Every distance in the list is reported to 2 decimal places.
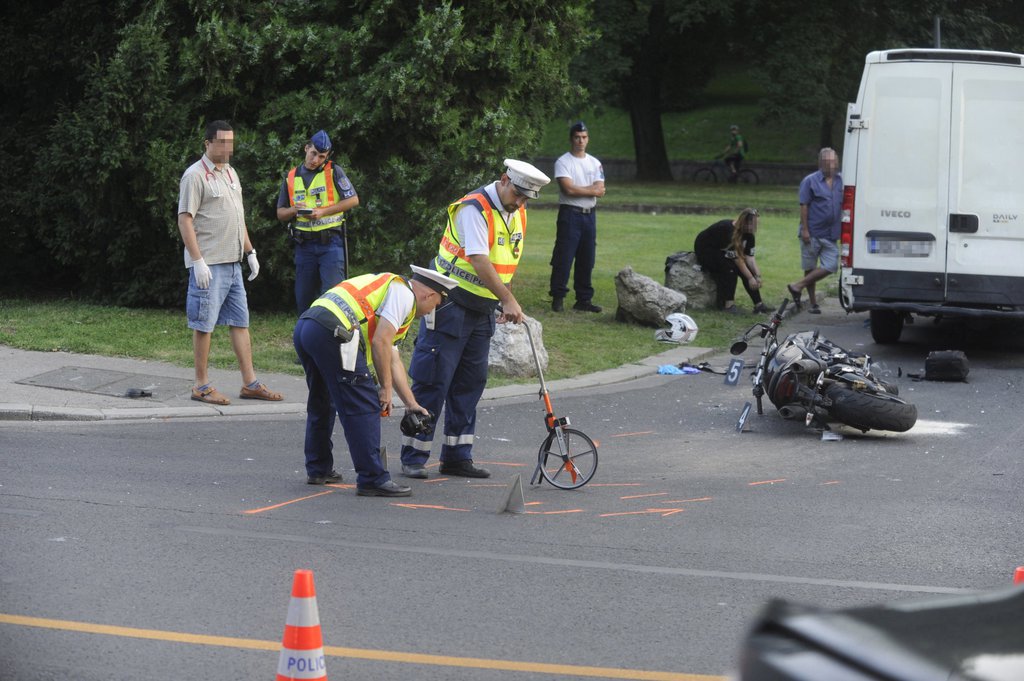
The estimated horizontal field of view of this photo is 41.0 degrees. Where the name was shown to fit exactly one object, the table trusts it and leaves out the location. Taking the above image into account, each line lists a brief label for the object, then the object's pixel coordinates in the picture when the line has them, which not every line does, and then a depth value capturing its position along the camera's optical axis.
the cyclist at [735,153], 43.34
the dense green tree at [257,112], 13.30
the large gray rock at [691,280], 15.89
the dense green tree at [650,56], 38.34
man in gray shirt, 10.29
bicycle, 44.72
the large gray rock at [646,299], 14.56
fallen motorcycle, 9.65
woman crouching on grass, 15.50
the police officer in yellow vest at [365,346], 7.47
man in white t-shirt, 15.09
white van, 12.81
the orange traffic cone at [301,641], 4.37
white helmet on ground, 14.05
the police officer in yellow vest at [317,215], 11.35
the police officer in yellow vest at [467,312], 8.20
